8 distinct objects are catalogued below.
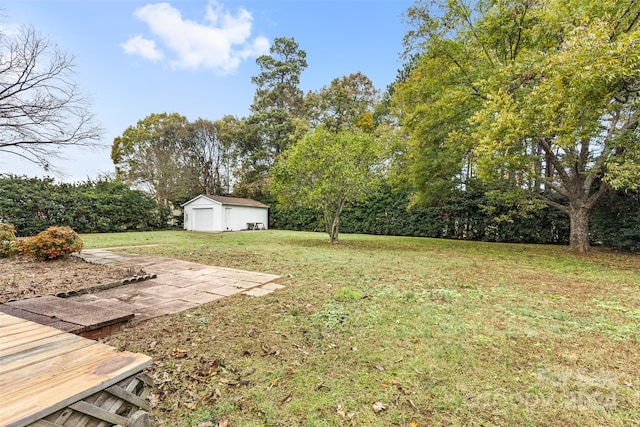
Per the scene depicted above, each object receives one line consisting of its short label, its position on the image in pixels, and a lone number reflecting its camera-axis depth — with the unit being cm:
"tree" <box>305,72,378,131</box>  2181
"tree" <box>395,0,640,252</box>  570
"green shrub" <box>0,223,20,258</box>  660
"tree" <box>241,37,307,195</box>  2223
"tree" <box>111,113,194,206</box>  1981
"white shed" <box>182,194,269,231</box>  1855
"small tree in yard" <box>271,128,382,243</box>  1015
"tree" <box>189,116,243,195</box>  2236
